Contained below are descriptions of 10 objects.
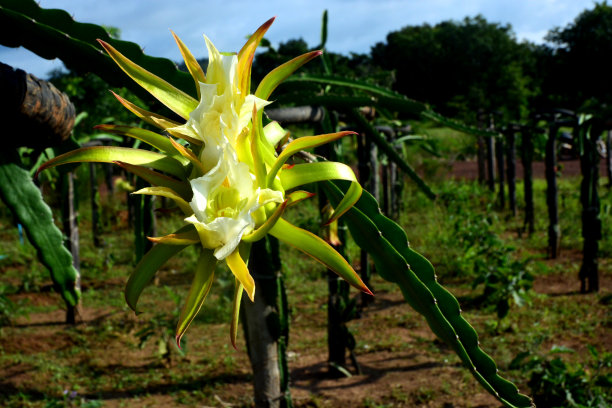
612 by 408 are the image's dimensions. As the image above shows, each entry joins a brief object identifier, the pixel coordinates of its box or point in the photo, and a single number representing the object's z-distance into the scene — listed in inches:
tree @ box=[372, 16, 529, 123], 1165.8
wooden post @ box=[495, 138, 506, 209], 230.1
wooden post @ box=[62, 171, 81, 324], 113.7
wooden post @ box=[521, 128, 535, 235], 176.2
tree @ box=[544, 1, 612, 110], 842.2
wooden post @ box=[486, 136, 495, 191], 238.4
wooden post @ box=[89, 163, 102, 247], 174.1
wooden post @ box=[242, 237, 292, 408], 36.9
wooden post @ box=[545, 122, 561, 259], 144.0
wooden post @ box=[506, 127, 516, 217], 208.8
